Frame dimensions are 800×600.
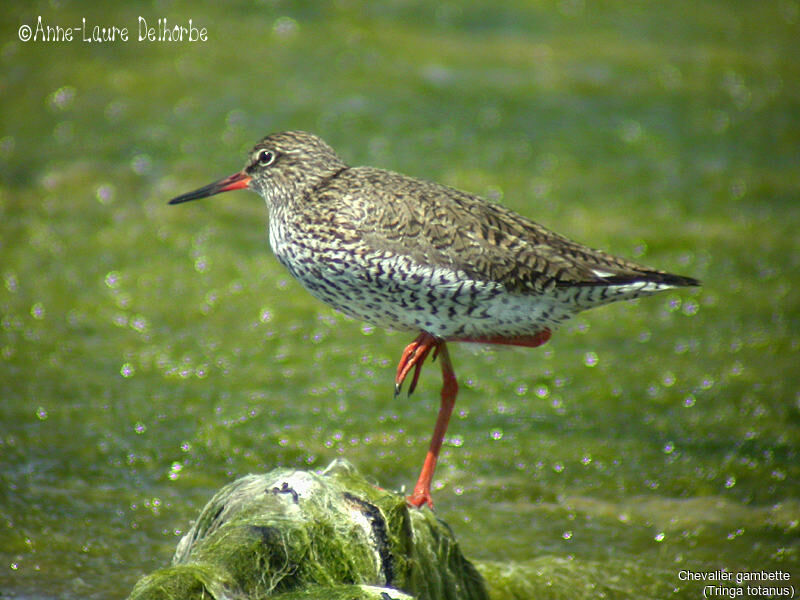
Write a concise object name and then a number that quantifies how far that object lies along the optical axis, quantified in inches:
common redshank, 414.0
